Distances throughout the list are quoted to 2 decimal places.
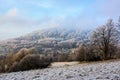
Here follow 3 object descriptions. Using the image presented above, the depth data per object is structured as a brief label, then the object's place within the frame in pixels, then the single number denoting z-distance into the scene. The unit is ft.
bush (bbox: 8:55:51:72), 58.14
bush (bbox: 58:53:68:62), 125.05
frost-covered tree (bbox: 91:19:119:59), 80.08
